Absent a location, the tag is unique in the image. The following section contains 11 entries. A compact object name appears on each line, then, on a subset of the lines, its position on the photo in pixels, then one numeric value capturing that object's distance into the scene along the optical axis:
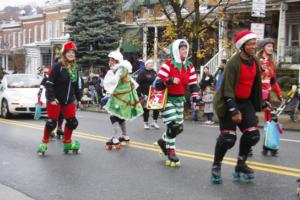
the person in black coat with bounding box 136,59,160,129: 14.65
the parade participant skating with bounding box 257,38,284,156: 9.24
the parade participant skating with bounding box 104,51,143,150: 10.56
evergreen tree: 37.62
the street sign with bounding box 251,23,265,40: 15.98
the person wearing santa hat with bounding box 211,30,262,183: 6.81
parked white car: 17.55
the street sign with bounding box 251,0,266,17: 16.53
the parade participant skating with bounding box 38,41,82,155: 9.59
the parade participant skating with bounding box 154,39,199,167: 8.38
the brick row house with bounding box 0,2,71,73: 53.25
